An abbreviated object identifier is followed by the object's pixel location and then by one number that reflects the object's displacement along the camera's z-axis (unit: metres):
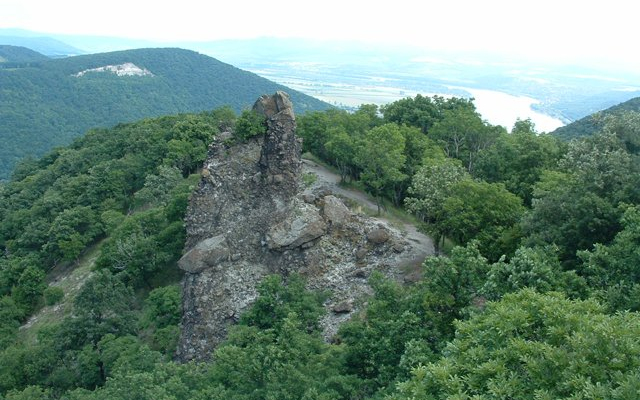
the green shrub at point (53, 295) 37.22
